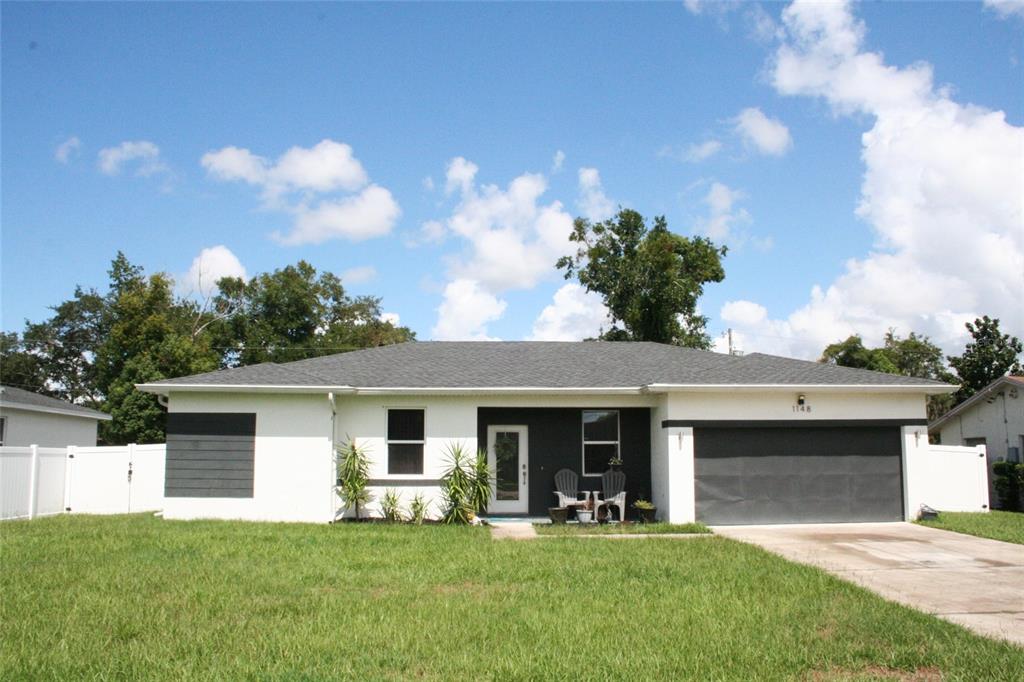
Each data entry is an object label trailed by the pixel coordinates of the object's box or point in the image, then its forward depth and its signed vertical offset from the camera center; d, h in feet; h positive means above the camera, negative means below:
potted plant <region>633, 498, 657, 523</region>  52.56 -5.02
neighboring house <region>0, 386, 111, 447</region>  67.97 +2.01
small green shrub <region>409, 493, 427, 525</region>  51.78 -4.77
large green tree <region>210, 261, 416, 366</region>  148.56 +24.00
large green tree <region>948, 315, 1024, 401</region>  98.27 +10.07
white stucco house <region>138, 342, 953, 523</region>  51.47 +0.32
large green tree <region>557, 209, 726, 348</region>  113.09 +24.78
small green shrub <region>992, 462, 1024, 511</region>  64.49 -4.06
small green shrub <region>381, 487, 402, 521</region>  52.60 -4.70
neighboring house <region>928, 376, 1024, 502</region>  70.23 +1.47
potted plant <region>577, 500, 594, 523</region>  51.42 -5.13
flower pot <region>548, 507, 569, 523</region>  52.31 -5.14
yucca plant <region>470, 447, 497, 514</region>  52.01 -3.11
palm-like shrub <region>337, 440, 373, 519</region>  51.98 -2.61
